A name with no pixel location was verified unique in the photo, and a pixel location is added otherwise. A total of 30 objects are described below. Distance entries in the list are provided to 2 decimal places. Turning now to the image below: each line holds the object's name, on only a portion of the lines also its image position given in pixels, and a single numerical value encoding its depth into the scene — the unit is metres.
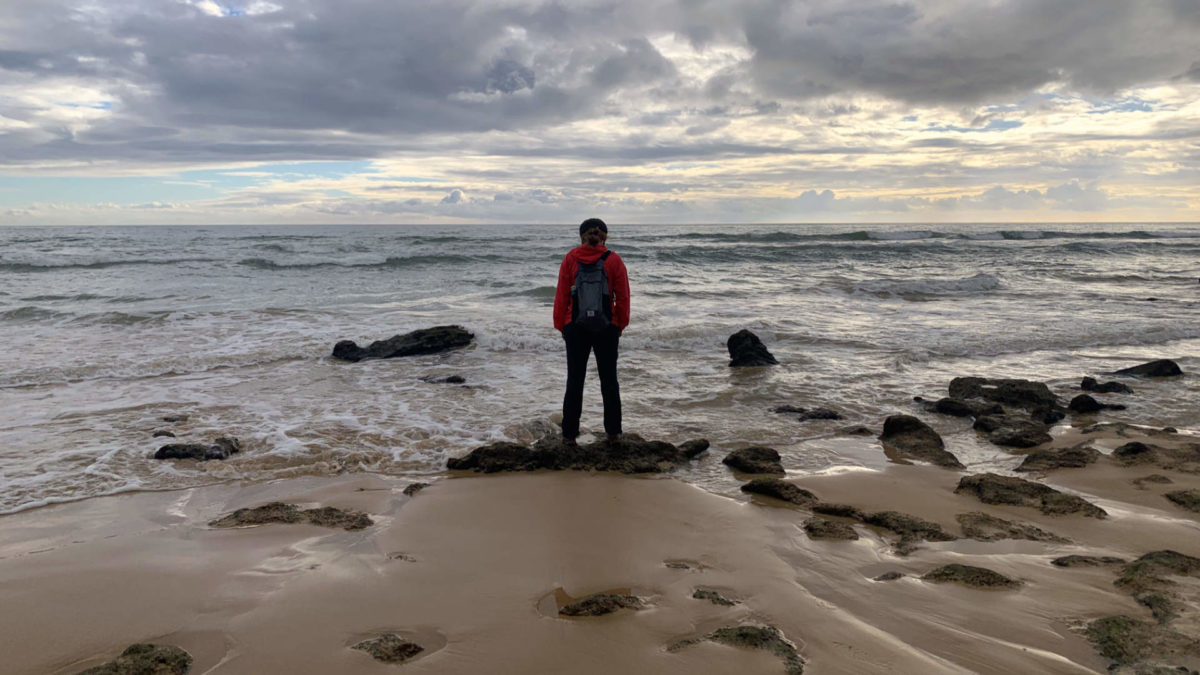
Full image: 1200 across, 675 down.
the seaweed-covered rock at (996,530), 4.14
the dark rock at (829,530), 4.11
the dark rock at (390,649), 2.79
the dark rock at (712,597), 3.23
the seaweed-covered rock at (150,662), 2.69
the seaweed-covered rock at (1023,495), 4.55
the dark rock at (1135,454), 5.50
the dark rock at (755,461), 5.51
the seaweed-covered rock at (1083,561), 3.69
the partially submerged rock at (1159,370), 8.96
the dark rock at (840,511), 4.48
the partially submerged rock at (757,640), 2.74
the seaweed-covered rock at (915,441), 5.84
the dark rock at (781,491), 4.75
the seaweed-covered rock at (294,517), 4.40
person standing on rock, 6.00
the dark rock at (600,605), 3.13
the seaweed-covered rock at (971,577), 3.40
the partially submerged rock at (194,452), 5.80
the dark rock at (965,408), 7.25
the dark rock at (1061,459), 5.55
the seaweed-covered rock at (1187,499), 4.63
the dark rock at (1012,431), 6.26
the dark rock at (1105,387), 8.23
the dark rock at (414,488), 5.04
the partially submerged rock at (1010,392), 7.65
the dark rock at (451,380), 8.95
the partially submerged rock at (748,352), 9.92
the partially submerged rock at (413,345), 10.66
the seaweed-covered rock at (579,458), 5.59
